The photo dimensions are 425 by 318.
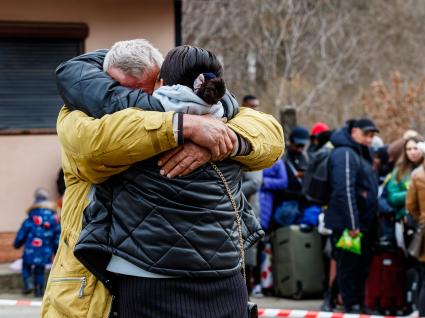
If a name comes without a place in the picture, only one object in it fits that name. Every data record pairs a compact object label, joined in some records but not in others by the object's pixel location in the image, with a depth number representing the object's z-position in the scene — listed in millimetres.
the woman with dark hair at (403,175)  9594
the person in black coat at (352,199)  9461
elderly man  3701
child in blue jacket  10570
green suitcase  10789
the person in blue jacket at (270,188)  10852
